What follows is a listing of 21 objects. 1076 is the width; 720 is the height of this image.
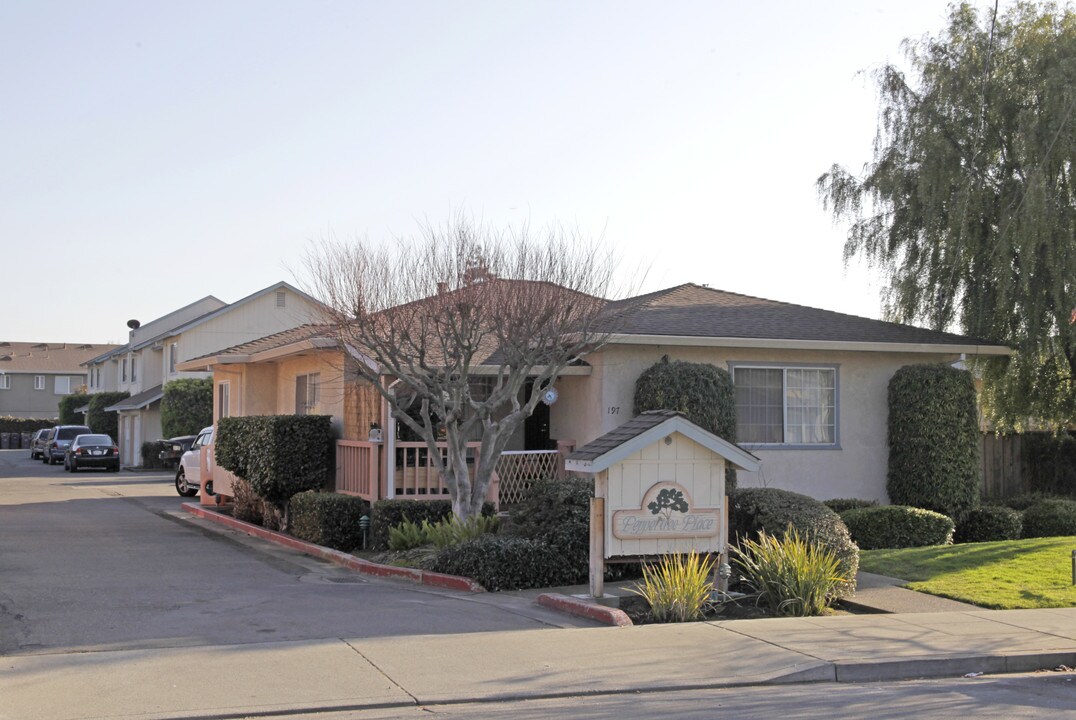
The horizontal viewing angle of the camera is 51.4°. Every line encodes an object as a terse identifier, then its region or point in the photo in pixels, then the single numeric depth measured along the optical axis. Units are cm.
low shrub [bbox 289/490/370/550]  1664
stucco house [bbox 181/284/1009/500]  1773
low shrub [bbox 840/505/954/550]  1677
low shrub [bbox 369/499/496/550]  1608
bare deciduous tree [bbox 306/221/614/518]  1487
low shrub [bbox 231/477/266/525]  2048
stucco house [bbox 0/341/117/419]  8244
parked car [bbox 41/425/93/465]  4706
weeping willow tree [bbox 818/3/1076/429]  1936
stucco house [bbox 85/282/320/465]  4506
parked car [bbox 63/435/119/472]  4203
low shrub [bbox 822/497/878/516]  1819
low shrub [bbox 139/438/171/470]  4419
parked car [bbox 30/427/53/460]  5167
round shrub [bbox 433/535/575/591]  1284
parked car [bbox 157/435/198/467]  3603
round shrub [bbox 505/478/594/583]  1323
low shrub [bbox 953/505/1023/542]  1841
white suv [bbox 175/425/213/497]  2561
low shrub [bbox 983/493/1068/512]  1988
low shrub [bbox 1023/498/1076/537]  1822
